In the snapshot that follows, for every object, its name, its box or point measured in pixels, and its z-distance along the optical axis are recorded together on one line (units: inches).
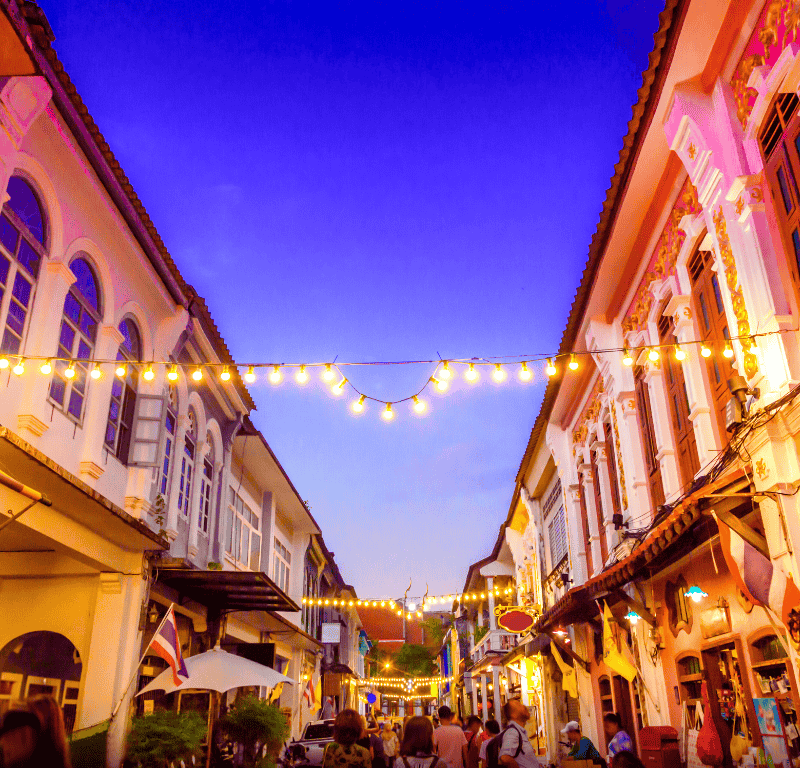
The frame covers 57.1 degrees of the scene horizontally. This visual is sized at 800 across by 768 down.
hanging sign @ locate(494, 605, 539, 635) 761.0
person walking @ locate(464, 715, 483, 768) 463.8
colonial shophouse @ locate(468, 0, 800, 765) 291.0
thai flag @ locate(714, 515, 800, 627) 265.0
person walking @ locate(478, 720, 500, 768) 426.1
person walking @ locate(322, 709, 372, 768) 242.4
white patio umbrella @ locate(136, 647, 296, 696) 448.5
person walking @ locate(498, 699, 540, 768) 272.5
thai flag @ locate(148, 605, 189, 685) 403.2
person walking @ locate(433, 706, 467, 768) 344.5
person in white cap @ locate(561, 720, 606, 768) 410.3
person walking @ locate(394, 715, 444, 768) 246.7
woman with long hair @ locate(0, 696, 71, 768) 113.3
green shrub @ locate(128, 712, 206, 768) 388.5
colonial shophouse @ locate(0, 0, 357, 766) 329.7
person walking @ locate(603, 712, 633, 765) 398.3
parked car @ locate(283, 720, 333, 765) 632.4
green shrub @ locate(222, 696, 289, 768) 509.7
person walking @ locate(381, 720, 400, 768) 754.8
